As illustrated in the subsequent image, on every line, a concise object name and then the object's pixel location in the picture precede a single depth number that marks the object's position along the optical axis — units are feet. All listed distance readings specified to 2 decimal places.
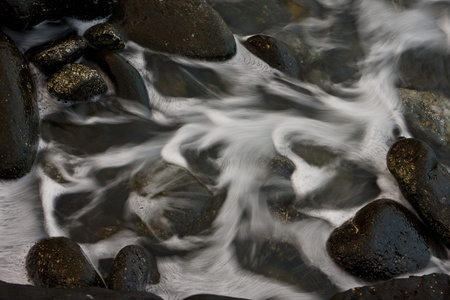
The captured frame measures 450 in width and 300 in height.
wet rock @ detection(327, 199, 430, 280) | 11.94
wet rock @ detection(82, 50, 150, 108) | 14.14
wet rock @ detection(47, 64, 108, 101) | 13.44
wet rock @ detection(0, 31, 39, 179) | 12.08
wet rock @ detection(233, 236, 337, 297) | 12.34
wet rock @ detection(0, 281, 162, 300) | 9.65
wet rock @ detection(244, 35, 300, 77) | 15.55
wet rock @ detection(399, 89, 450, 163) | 14.78
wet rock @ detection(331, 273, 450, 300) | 11.15
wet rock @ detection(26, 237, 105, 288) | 10.76
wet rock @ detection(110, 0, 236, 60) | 15.08
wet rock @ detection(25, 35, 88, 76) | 13.65
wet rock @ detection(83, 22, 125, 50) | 14.42
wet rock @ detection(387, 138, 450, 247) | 12.70
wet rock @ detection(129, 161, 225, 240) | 12.45
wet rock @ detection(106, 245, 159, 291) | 10.97
